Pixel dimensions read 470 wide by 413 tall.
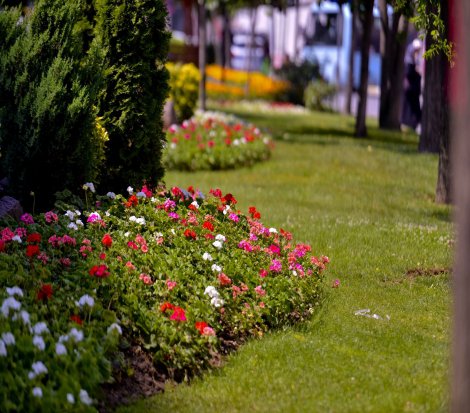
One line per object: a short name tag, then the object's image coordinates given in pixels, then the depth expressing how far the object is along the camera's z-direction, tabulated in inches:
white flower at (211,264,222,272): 524.7
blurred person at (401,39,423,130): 1688.5
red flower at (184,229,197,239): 563.2
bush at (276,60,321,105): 2338.8
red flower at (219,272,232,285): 511.5
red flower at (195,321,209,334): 462.6
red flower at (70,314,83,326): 433.4
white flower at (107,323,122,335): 431.5
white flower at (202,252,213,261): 532.7
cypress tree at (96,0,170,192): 668.1
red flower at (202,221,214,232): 578.5
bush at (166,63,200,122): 1541.6
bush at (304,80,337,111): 2250.2
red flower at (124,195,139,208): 596.0
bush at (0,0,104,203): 589.6
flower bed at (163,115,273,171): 1176.8
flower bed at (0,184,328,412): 403.5
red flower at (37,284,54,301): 448.4
